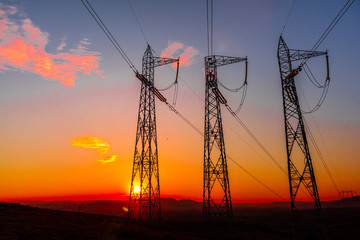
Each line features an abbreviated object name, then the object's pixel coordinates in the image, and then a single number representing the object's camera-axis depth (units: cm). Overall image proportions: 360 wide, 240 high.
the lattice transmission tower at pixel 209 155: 3341
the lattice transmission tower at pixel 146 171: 3484
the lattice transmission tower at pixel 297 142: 2728
